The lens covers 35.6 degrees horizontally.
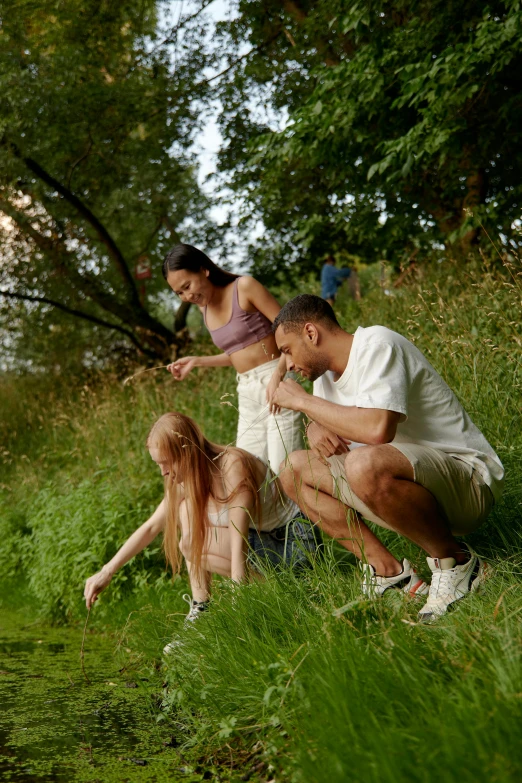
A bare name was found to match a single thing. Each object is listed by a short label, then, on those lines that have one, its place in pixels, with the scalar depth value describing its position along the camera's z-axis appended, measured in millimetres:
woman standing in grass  4129
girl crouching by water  3656
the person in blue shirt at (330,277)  10781
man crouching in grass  2973
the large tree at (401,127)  5516
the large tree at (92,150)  9438
